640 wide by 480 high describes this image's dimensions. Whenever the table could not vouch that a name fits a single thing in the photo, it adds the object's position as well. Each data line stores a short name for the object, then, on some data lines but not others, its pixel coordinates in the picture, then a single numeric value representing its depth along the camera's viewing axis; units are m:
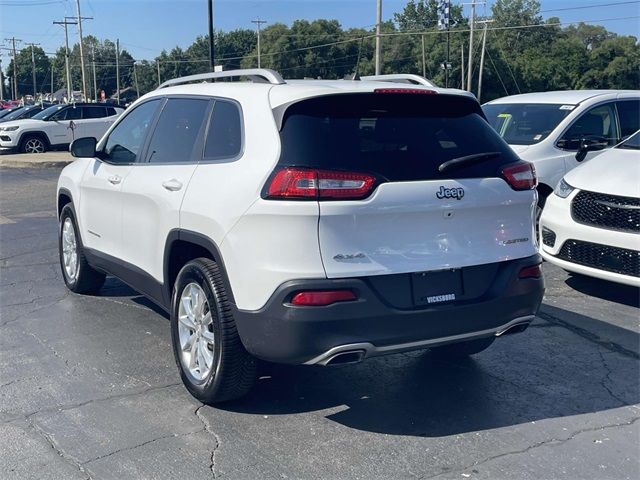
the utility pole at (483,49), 65.00
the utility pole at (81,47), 65.81
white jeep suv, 3.60
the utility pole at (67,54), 73.84
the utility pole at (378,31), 41.09
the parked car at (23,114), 25.16
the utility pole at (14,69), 102.16
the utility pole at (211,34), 24.97
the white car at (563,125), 8.93
